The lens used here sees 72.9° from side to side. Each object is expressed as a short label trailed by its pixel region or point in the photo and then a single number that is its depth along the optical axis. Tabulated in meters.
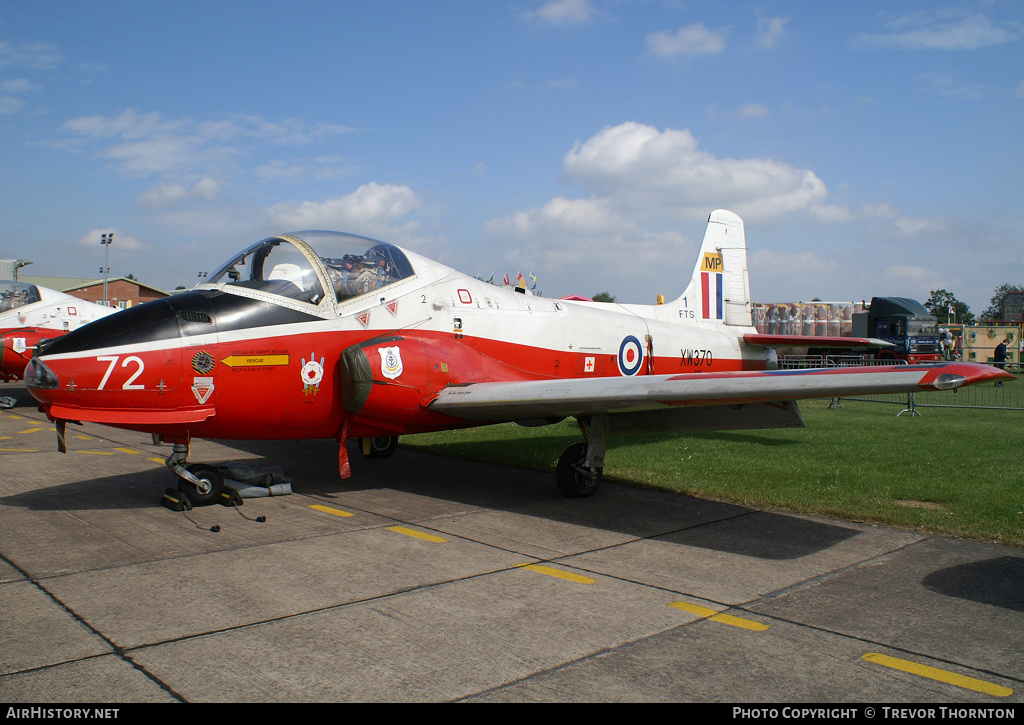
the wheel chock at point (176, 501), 6.52
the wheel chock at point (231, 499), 6.77
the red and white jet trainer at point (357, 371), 5.66
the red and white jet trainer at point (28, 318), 15.05
